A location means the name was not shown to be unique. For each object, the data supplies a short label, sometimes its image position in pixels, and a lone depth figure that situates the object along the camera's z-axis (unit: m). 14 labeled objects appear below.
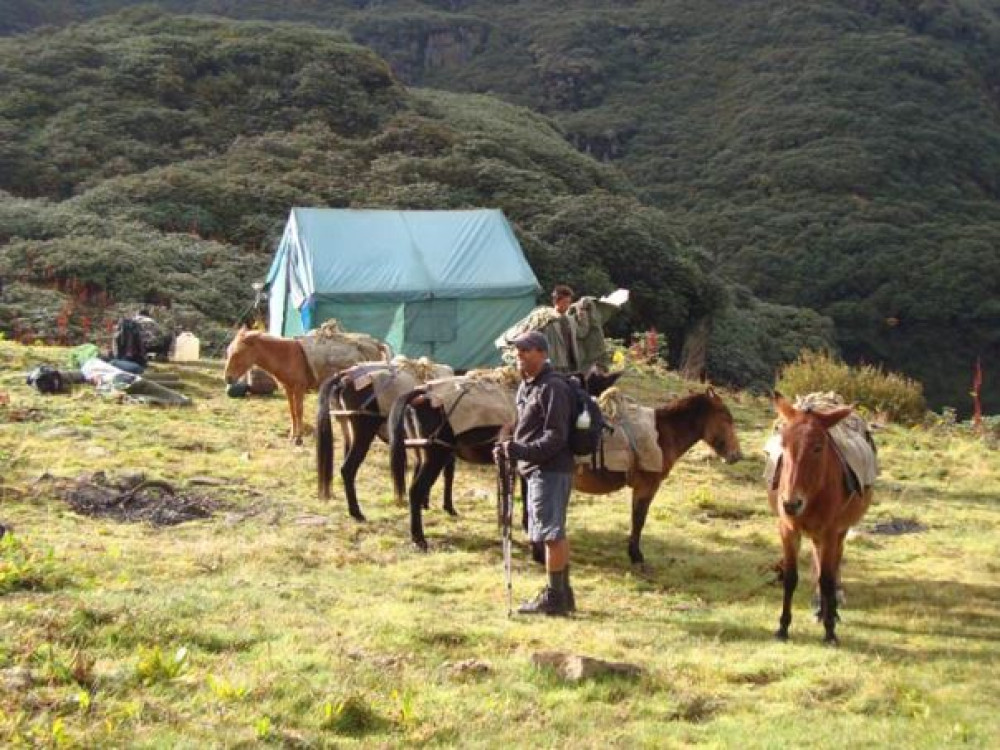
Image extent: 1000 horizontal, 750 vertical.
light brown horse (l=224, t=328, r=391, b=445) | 13.38
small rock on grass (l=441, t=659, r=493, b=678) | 5.96
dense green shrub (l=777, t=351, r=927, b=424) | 18.91
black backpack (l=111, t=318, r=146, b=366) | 17.00
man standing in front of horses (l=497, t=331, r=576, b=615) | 7.37
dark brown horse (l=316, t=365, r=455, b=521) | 10.38
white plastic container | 19.67
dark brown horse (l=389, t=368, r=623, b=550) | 9.30
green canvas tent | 19.00
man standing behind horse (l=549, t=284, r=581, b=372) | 12.36
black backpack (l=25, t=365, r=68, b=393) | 15.11
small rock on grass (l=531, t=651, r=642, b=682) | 5.98
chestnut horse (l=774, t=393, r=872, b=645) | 6.98
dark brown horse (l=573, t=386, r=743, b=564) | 9.38
